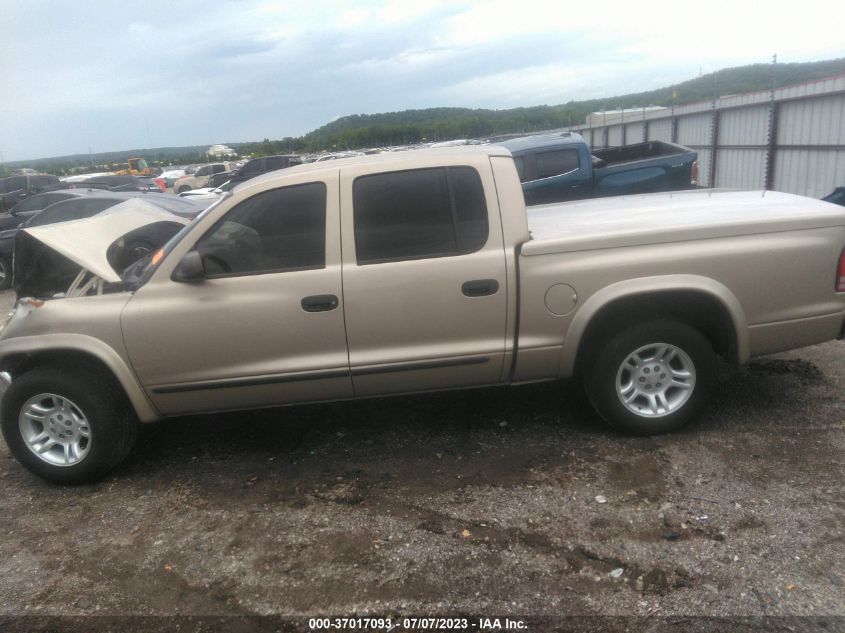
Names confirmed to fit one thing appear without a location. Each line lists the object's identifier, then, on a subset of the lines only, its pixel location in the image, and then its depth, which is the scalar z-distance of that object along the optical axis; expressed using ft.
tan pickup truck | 12.76
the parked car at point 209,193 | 54.21
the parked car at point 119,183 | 72.43
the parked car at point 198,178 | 105.40
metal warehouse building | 40.27
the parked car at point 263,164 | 81.66
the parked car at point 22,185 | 68.70
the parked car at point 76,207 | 36.58
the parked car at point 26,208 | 47.06
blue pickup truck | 33.30
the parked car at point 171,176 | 118.20
